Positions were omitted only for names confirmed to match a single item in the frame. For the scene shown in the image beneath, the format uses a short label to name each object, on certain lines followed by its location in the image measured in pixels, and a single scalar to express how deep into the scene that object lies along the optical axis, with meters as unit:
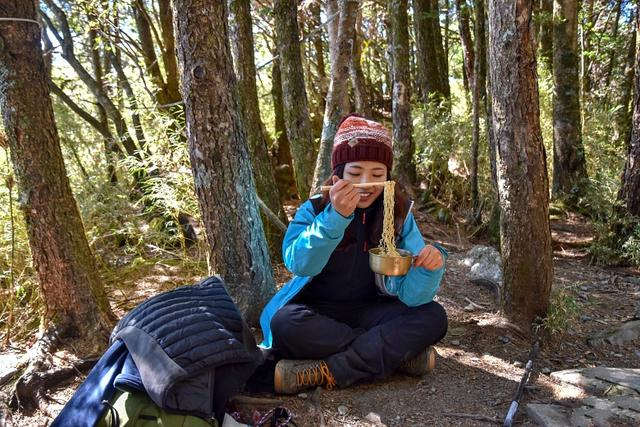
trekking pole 2.28
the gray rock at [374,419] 2.34
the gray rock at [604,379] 2.56
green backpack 1.95
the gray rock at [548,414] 2.22
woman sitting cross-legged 2.56
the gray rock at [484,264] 4.88
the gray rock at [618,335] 3.56
